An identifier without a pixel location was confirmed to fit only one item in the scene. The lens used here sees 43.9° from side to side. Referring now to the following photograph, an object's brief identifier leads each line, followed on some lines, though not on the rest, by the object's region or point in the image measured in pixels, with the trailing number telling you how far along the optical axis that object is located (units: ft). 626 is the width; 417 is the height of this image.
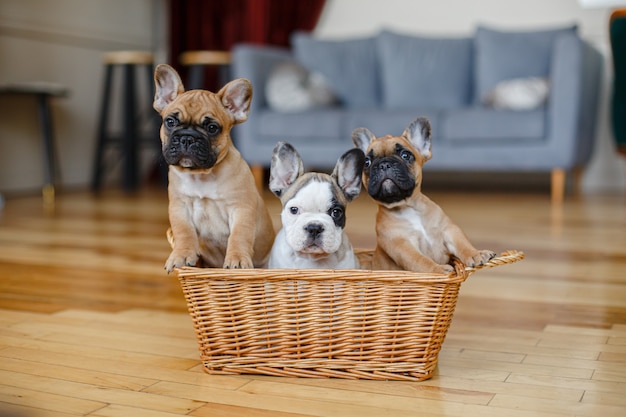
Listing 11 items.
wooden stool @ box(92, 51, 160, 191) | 17.35
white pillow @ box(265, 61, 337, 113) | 16.12
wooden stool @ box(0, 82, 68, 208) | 15.20
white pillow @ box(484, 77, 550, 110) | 15.01
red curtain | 19.63
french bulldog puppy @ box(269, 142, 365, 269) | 4.79
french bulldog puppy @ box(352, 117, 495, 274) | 5.08
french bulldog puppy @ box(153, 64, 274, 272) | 5.05
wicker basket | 4.53
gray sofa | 14.83
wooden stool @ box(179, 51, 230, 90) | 17.66
